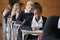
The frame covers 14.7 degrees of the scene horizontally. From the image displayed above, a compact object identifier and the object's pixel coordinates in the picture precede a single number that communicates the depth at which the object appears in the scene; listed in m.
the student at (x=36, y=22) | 4.19
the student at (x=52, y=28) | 2.93
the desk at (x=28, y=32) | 3.83
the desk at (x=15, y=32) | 4.83
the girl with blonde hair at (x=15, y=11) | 5.91
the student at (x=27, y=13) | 5.49
